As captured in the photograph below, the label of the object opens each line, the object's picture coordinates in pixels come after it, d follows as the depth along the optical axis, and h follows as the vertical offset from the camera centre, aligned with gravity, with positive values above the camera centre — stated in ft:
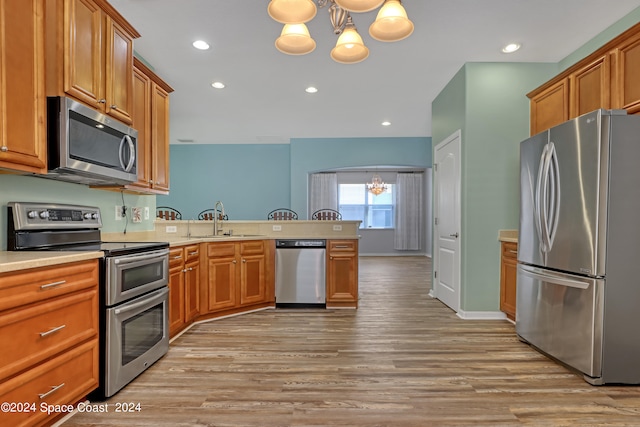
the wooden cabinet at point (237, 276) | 11.78 -2.30
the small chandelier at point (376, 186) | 30.04 +2.39
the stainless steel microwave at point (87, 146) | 6.35 +1.38
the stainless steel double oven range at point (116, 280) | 6.52 -1.41
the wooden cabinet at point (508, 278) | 11.32 -2.17
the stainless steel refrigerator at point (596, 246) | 7.09 -0.68
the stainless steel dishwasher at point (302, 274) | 13.61 -2.40
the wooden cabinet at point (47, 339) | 4.69 -1.95
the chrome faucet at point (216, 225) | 13.61 -0.48
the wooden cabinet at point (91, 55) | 6.41 +3.24
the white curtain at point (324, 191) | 32.81 +2.12
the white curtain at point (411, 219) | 33.22 -0.52
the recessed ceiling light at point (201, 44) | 10.94 +5.41
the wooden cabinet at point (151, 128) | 9.55 +2.49
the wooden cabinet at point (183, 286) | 9.61 -2.20
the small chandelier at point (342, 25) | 5.97 +3.56
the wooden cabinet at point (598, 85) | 7.45 +3.21
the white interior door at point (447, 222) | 13.01 -0.33
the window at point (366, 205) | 33.88 +0.82
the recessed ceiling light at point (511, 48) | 11.05 +5.40
